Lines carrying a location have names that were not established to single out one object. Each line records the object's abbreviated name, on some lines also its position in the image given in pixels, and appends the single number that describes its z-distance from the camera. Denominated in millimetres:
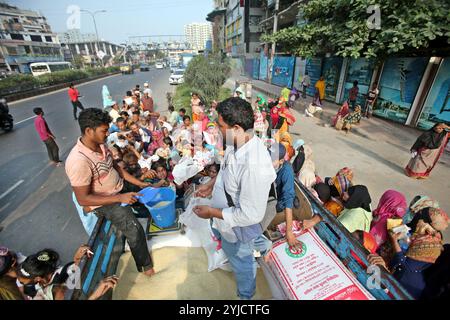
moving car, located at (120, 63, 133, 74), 36094
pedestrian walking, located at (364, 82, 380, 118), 8734
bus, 24491
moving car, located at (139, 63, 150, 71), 42519
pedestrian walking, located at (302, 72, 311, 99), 12992
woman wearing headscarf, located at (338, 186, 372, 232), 2346
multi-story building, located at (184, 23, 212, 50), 134125
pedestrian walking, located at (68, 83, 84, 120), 9570
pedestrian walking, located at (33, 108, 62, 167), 5309
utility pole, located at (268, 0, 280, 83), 16131
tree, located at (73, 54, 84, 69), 44031
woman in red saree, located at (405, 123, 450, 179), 4215
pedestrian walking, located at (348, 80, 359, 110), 9383
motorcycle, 8188
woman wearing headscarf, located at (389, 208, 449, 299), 1796
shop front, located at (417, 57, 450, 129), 6555
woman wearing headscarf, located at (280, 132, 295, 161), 4002
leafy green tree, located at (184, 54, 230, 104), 11044
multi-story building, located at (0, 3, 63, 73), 36575
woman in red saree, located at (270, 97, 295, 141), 5437
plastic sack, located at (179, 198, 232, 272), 2279
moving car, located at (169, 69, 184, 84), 20500
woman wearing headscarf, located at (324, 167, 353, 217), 2818
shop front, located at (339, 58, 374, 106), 9383
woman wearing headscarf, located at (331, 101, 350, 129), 7910
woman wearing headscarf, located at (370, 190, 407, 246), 2451
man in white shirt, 1392
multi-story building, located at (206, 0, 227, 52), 46306
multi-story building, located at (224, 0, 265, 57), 29891
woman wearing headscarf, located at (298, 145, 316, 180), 3514
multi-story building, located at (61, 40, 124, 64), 54569
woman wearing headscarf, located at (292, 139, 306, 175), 3609
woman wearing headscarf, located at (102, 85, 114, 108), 9292
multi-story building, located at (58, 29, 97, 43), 45369
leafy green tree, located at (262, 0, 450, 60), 5402
